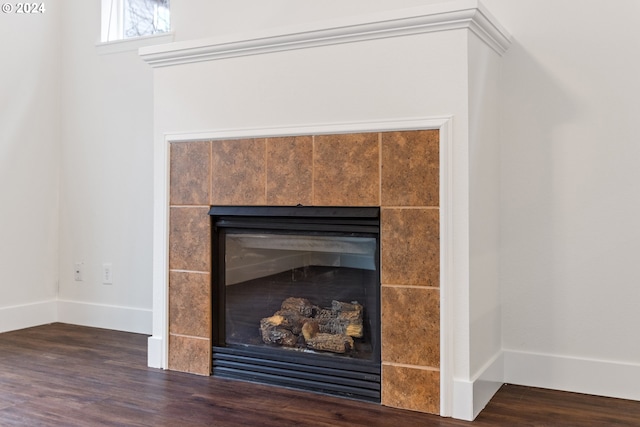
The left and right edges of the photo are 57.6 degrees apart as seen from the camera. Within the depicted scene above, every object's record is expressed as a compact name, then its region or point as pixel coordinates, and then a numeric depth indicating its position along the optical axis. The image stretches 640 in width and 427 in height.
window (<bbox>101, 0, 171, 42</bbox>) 3.54
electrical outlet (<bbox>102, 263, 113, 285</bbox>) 3.53
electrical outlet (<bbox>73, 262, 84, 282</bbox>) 3.65
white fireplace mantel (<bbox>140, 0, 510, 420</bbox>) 2.12
